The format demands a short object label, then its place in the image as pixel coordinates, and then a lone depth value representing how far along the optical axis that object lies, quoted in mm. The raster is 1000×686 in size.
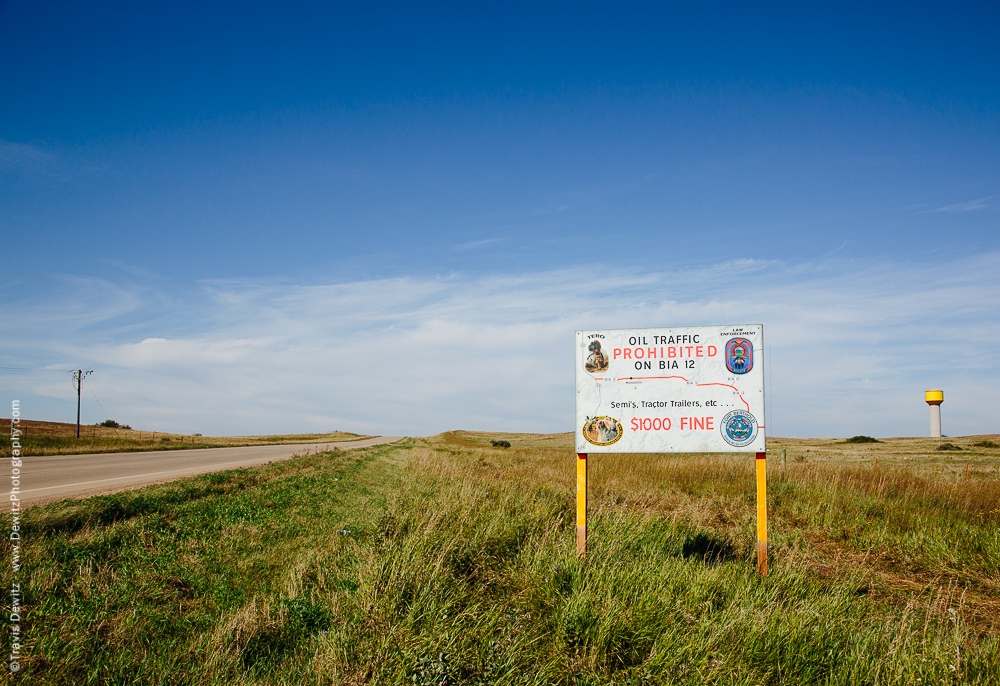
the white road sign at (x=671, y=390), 5789
